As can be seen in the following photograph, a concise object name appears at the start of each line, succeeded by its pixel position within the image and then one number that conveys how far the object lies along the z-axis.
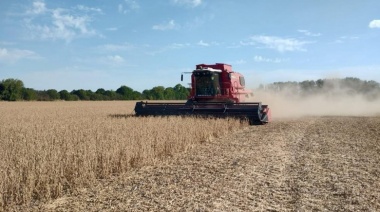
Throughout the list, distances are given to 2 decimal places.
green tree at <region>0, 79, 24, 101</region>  52.56
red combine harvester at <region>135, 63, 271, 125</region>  14.34
